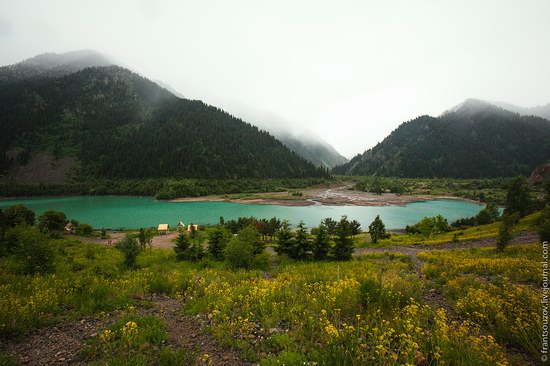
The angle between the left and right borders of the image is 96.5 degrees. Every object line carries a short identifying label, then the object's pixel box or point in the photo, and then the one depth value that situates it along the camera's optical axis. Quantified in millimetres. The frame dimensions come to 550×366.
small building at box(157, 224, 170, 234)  52531
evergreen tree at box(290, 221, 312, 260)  25300
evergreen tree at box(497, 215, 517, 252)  22788
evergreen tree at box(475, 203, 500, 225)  60969
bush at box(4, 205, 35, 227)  38688
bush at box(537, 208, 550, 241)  21875
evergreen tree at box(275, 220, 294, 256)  26008
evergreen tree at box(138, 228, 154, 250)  31705
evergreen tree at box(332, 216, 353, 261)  25203
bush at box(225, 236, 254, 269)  19766
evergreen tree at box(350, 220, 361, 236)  52906
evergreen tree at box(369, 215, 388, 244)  43000
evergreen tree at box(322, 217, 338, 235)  49675
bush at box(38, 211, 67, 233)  47000
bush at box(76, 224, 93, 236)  49156
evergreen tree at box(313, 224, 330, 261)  25156
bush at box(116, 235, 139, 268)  20641
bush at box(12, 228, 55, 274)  15359
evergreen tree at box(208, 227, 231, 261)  25053
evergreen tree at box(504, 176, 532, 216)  50469
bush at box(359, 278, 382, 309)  9289
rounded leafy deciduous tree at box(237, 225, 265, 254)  21000
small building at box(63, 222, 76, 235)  49300
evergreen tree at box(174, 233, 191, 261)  25034
